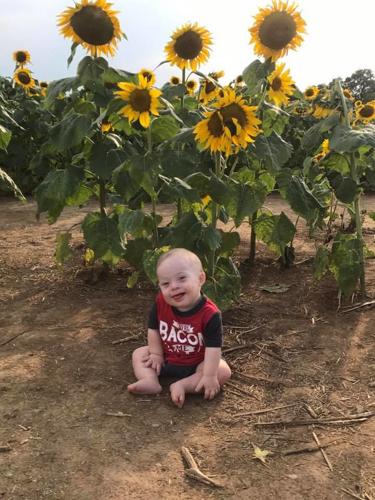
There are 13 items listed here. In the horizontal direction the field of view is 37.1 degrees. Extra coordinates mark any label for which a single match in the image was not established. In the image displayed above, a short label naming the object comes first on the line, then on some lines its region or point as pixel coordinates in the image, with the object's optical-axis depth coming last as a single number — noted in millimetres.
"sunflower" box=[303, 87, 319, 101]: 6725
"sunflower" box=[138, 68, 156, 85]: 3426
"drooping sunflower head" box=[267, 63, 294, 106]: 3465
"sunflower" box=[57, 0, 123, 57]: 3189
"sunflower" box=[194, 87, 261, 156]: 2707
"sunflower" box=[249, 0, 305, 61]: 3150
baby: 2463
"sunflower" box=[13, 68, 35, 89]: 7465
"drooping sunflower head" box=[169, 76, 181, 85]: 6342
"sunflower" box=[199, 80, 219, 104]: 4375
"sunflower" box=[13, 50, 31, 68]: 7727
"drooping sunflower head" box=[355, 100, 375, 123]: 4039
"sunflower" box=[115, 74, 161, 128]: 2850
